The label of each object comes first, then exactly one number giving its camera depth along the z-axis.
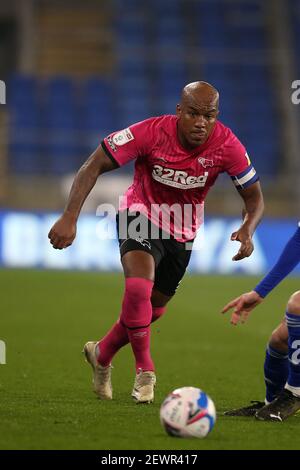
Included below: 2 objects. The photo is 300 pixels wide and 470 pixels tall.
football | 10.94
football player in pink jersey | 13.91
